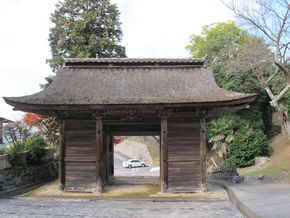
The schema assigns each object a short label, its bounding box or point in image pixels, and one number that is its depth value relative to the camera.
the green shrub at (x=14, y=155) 12.16
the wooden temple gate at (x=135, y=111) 9.57
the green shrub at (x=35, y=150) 13.71
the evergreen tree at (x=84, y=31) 23.33
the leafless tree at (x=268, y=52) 16.72
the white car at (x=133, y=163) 37.66
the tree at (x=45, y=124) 19.92
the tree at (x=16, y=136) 12.35
